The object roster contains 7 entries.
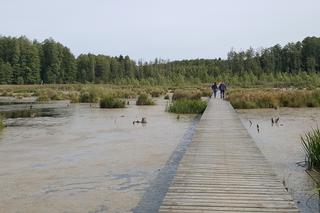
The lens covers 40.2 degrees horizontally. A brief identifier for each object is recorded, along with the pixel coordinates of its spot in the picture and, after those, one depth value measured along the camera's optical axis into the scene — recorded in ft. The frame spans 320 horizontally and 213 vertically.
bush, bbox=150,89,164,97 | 128.90
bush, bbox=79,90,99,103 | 103.45
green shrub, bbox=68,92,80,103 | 103.90
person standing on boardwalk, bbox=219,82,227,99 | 97.79
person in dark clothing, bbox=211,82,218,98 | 100.58
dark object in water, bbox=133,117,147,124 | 54.80
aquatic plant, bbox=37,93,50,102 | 113.31
